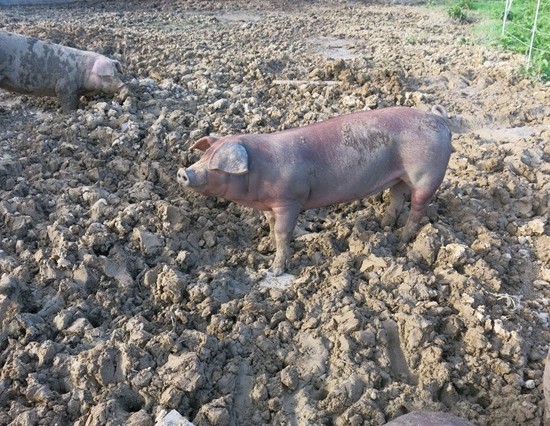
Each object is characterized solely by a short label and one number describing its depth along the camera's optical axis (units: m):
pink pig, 3.89
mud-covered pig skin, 6.50
